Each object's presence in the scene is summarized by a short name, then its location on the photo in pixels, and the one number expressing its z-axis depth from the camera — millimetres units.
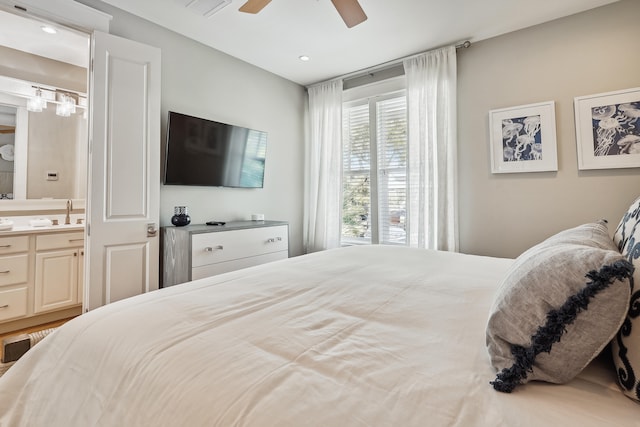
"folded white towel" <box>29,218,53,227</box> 3002
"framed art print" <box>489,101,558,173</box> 2584
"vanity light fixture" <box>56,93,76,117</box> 3279
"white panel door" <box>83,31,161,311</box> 2260
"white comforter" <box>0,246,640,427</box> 523
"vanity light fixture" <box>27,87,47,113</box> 3140
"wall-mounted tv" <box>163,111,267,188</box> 2762
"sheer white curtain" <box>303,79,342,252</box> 3834
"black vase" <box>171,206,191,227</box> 2713
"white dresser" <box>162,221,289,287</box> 2471
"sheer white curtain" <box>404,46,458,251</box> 2992
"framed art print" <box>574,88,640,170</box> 2262
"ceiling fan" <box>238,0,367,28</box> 1910
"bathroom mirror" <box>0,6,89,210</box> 2901
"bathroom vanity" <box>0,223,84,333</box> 2566
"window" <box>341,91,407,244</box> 3445
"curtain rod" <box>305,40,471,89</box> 2939
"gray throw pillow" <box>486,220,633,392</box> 536
